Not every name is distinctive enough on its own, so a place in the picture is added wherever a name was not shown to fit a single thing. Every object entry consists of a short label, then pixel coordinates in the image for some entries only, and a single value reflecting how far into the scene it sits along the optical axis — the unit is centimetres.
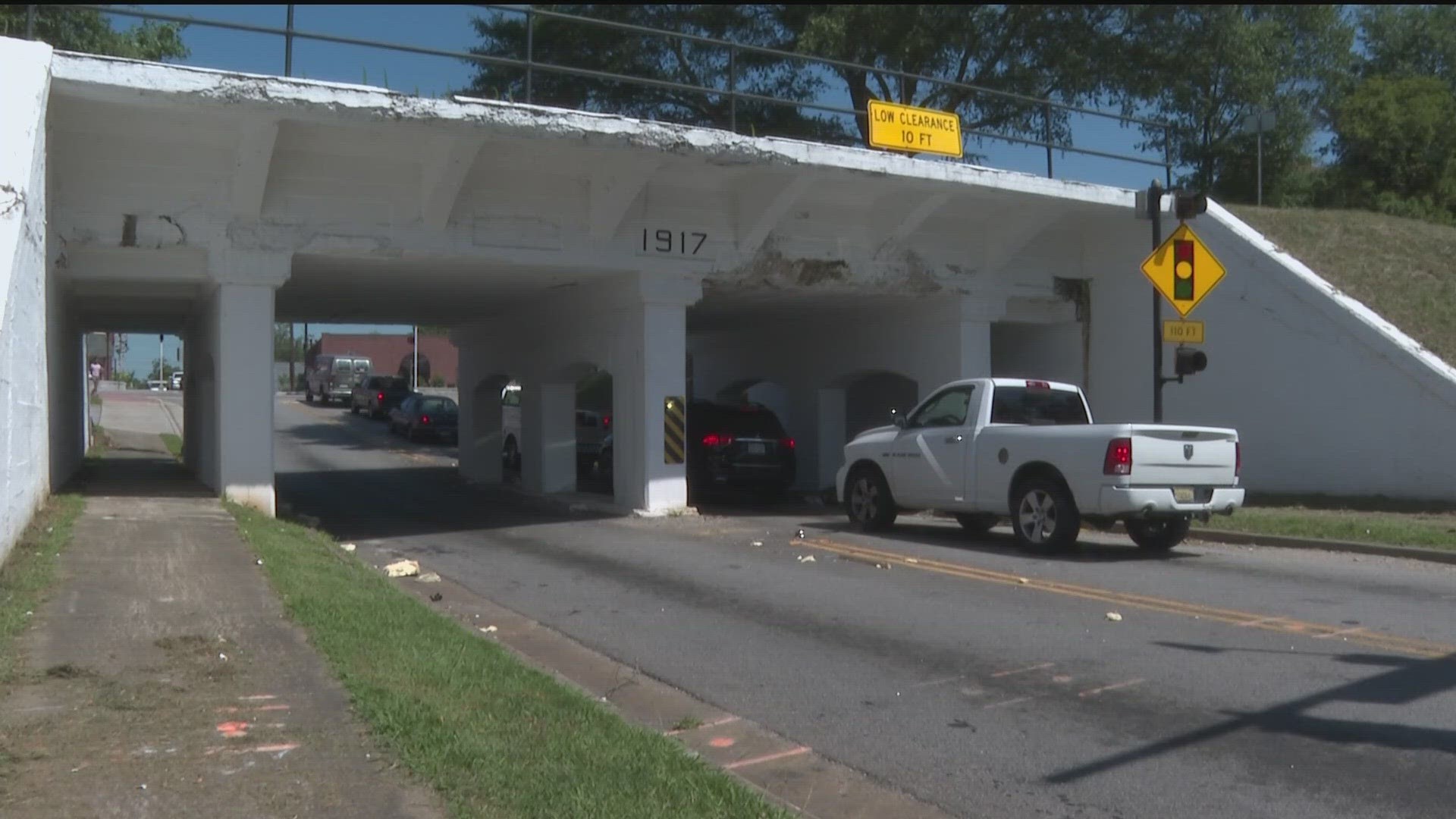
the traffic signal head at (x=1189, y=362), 1564
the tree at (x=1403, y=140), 3186
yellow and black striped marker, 1755
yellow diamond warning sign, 1595
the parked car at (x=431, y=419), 3941
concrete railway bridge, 1339
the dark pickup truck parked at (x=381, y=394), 4994
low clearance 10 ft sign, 1747
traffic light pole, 1647
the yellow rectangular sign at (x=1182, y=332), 1622
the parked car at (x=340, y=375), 5814
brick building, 6906
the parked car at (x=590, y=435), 2742
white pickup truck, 1235
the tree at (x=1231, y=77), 2902
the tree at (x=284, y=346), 11450
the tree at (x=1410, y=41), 3700
